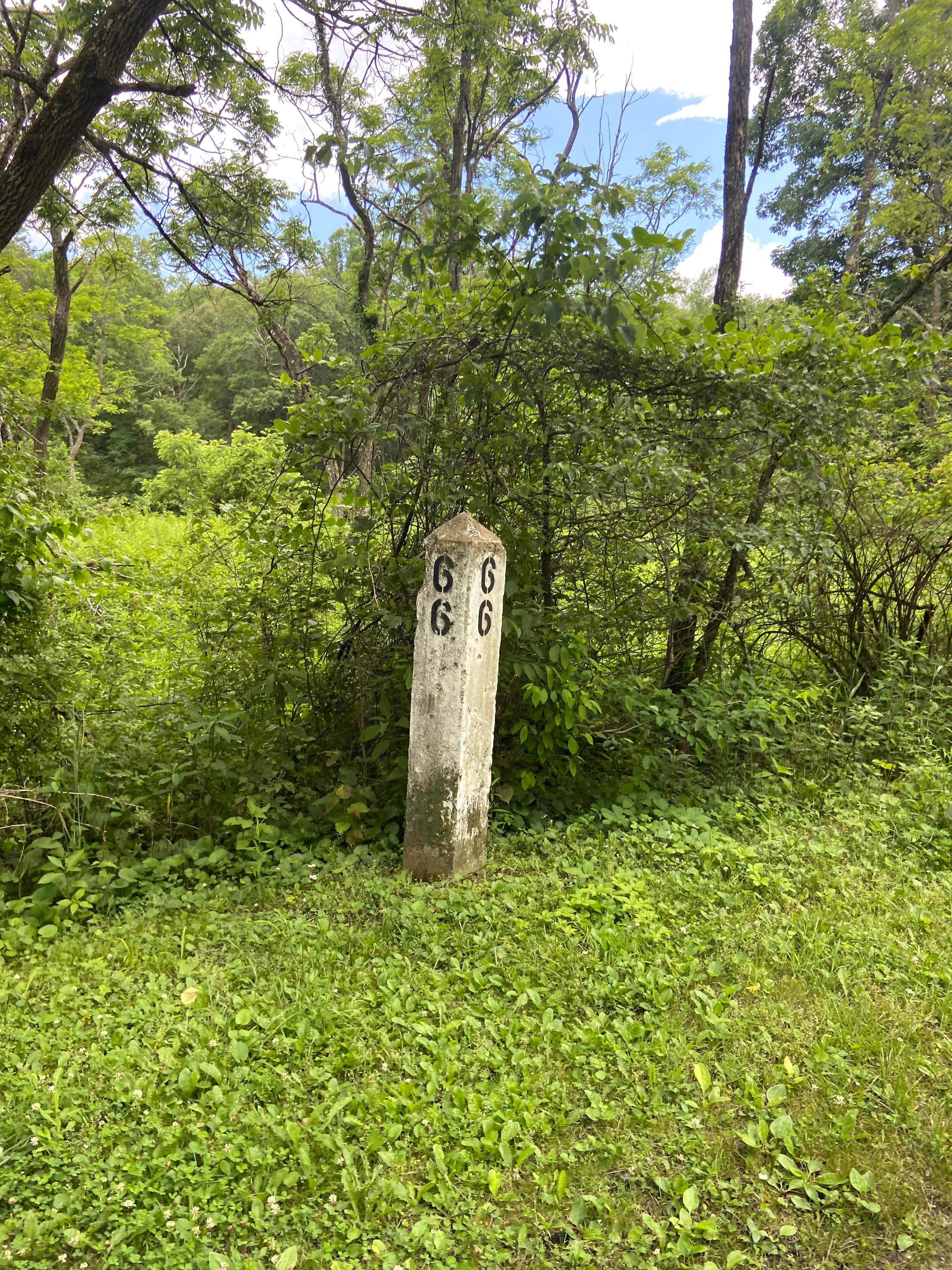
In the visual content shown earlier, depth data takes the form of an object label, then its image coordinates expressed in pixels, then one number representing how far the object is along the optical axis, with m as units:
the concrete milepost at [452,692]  3.50
